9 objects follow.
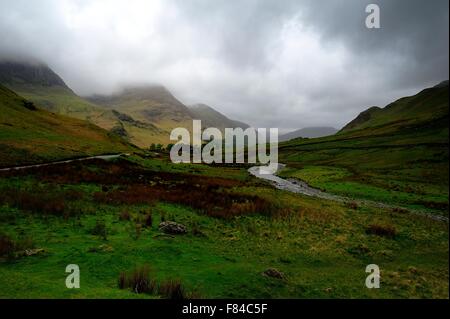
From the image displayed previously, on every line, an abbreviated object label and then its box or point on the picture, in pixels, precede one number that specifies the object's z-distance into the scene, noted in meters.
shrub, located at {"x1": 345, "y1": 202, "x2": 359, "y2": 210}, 41.81
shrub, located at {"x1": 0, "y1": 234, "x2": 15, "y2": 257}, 17.20
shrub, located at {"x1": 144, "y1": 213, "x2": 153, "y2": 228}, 25.18
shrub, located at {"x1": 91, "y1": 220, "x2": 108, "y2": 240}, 21.78
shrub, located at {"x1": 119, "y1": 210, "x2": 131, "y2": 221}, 26.18
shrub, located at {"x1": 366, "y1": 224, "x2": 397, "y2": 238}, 27.73
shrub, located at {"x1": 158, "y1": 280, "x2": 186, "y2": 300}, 13.52
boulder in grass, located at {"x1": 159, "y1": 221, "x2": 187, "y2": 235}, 24.28
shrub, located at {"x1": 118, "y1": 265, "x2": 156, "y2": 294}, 13.99
